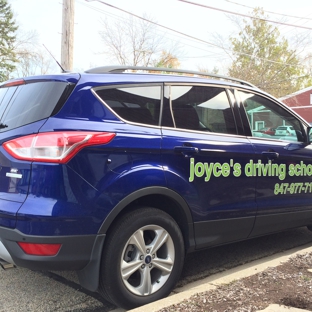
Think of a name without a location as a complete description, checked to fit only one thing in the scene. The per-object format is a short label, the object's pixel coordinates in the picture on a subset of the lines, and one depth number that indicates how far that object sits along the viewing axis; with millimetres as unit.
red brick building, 33594
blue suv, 2559
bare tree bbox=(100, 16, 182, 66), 32125
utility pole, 9875
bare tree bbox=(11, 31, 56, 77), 40875
